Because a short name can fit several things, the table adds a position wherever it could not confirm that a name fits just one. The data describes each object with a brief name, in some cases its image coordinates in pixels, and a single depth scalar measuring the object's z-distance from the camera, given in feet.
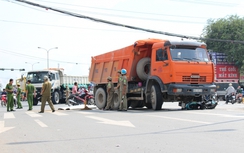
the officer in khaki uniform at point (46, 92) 60.65
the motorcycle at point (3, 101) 119.96
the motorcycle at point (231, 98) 96.43
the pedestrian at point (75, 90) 93.74
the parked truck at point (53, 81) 108.27
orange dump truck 53.49
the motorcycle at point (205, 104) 56.59
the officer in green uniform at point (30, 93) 71.05
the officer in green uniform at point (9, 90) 67.75
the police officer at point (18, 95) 78.43
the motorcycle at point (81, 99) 86.07
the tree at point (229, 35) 184.14
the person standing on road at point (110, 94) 62.64
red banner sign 197.16
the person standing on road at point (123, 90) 58.44
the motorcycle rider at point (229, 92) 97.60
